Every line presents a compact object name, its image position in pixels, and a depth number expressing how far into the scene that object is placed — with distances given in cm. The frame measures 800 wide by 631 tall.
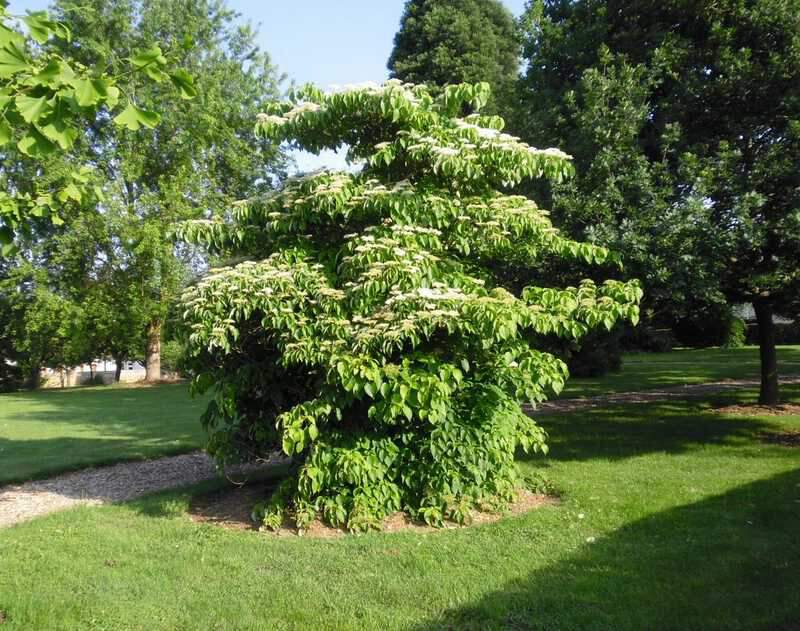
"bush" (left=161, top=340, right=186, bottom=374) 3200
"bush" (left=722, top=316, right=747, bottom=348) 3020
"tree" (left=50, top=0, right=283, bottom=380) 2359
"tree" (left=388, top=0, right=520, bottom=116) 2042
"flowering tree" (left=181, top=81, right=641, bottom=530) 524
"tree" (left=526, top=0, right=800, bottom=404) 680
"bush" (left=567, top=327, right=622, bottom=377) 1850
